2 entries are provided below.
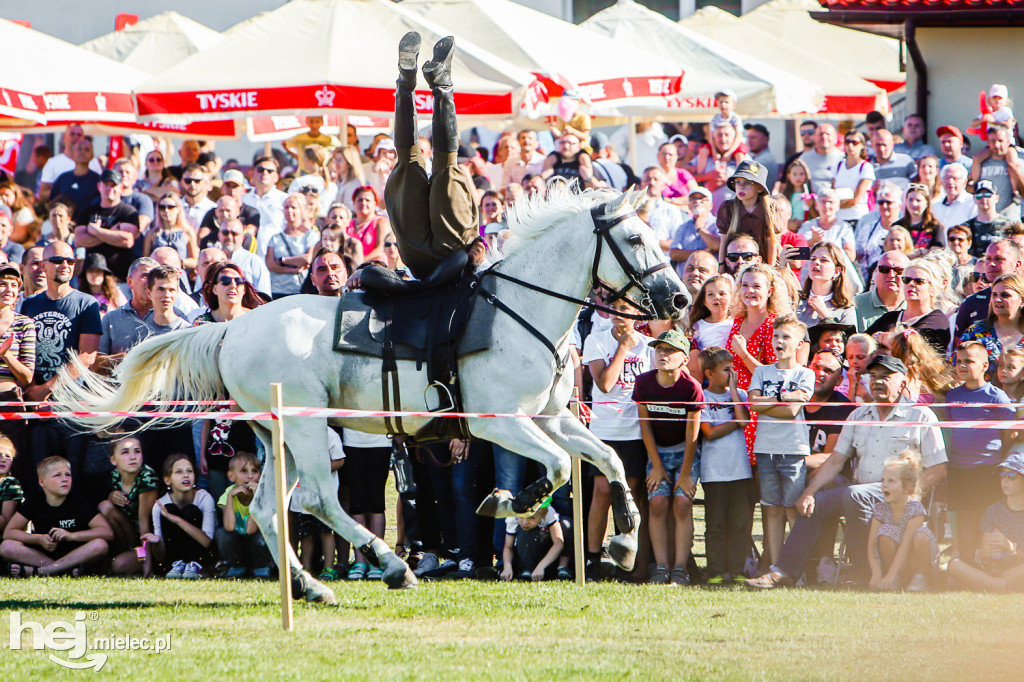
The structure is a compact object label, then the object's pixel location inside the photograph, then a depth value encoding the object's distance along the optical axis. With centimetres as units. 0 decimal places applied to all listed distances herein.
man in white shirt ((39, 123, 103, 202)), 3797
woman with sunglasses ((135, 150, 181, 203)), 3362
